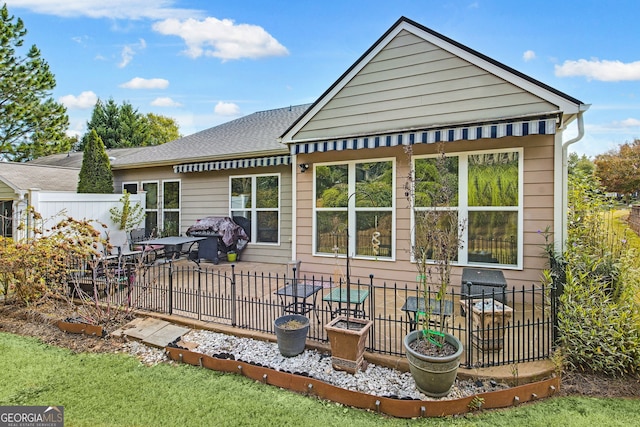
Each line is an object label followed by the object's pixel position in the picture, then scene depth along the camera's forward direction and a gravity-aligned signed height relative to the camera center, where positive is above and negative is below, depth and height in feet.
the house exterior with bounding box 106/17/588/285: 18.28 +4.17
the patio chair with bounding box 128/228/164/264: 29.88 -2.78
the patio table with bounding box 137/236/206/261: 25.52 -2.24
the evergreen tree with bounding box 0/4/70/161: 58.75 +22.61
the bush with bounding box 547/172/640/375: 11.18 -3.65
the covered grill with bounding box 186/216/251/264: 30.01 -2.03
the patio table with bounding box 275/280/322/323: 15.26 -3.78
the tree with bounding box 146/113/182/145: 126.31 +35.09
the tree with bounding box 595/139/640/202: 70.69 +10.77
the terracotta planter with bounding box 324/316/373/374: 11.77 -4.87
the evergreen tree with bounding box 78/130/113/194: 37.63 +5.19
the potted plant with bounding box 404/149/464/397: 10.18 -4.47
